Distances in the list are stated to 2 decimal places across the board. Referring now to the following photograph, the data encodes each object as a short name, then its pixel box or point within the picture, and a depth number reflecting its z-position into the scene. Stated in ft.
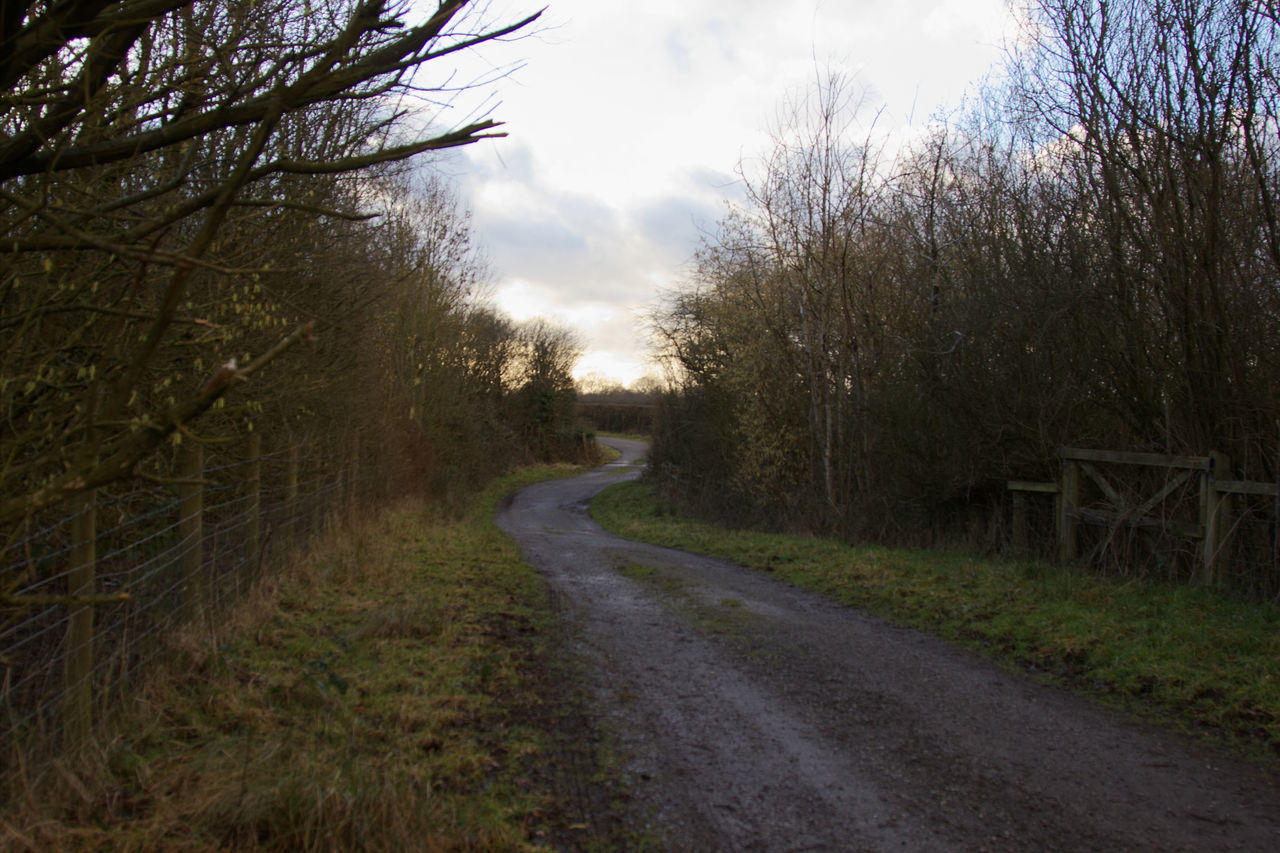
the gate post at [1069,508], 37.70
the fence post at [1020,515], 42.14
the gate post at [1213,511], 30.17
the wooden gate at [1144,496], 30.55
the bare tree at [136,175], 7.55
